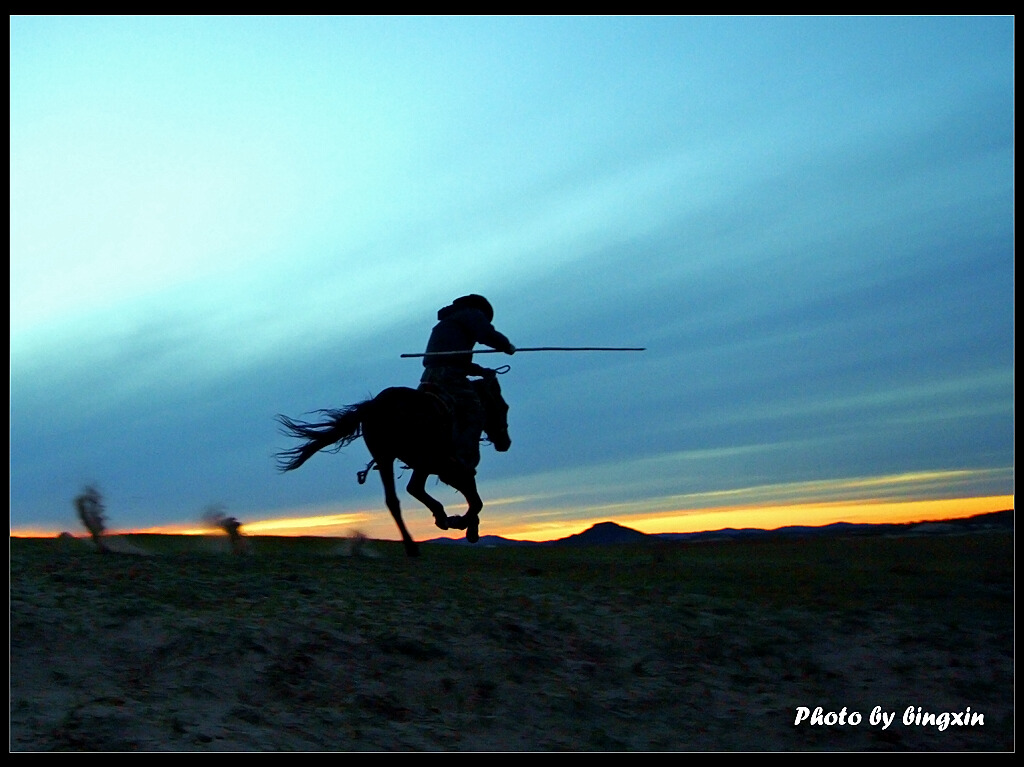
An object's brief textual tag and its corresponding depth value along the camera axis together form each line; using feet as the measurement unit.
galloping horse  42.14
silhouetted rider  44.93
